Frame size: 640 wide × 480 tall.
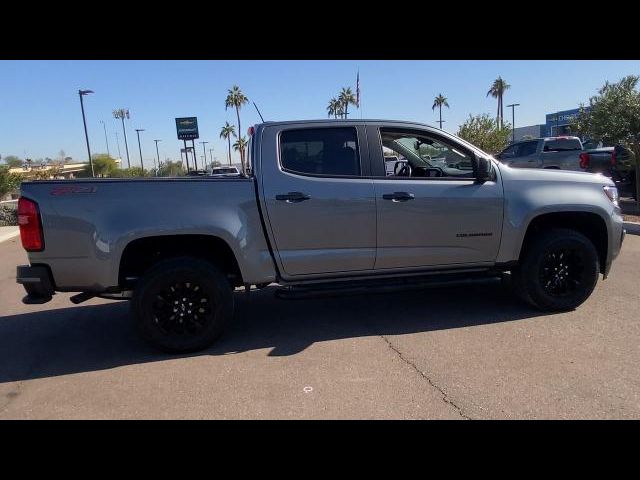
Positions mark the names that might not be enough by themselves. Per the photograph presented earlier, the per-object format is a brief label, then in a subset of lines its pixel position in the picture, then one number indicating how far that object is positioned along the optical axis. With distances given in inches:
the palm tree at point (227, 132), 3169.3
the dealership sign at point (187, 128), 1720.0
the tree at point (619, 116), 436.5
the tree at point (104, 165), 2411.2
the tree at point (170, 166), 2928.2
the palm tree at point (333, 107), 2655.0
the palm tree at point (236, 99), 2775.6
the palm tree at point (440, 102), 2997.0
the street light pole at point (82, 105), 1103.8
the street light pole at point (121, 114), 2610.7
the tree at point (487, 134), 1085.1
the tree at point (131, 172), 2036.2
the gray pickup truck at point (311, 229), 156.7
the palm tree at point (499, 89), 2908.5
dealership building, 1620.3
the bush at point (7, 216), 655.1
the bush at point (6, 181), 697.0
